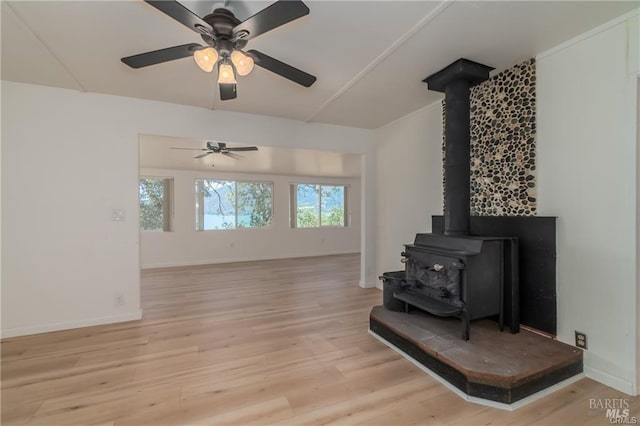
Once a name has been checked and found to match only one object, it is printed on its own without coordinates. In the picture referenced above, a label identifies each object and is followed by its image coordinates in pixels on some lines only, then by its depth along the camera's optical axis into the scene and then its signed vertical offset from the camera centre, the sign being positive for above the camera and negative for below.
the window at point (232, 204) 7.12 +0.21
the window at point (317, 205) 8.14 +0.19
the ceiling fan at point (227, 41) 1.45 +1.02
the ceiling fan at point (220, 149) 4.18 +0.98
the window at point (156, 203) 6.66 +0.24
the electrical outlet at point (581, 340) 2.10 -0.96
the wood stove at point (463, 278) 2.22 -0.55
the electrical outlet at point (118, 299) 3.17 -0.94
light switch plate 3.15 -0.02
